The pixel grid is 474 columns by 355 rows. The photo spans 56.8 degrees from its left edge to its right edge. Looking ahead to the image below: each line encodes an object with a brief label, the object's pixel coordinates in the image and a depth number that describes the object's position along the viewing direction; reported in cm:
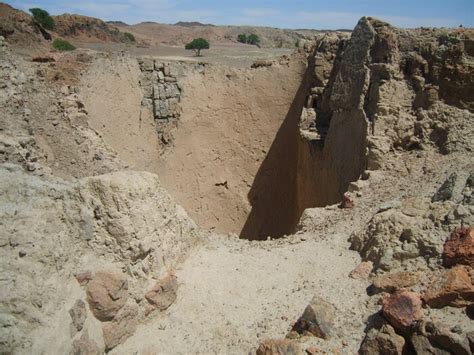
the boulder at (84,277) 425
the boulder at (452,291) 411
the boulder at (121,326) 429
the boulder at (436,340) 361
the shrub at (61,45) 1597
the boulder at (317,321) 431
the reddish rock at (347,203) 702
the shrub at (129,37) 3830
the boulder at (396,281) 461
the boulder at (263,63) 1138
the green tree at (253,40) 5141
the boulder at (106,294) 426
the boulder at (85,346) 393
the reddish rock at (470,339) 358
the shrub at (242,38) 5241
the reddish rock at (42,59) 902
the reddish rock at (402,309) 402
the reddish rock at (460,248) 447
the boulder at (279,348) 411
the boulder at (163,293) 476
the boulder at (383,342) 389
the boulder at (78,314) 401
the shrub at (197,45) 3478
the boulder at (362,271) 515
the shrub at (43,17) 2808
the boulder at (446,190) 547
